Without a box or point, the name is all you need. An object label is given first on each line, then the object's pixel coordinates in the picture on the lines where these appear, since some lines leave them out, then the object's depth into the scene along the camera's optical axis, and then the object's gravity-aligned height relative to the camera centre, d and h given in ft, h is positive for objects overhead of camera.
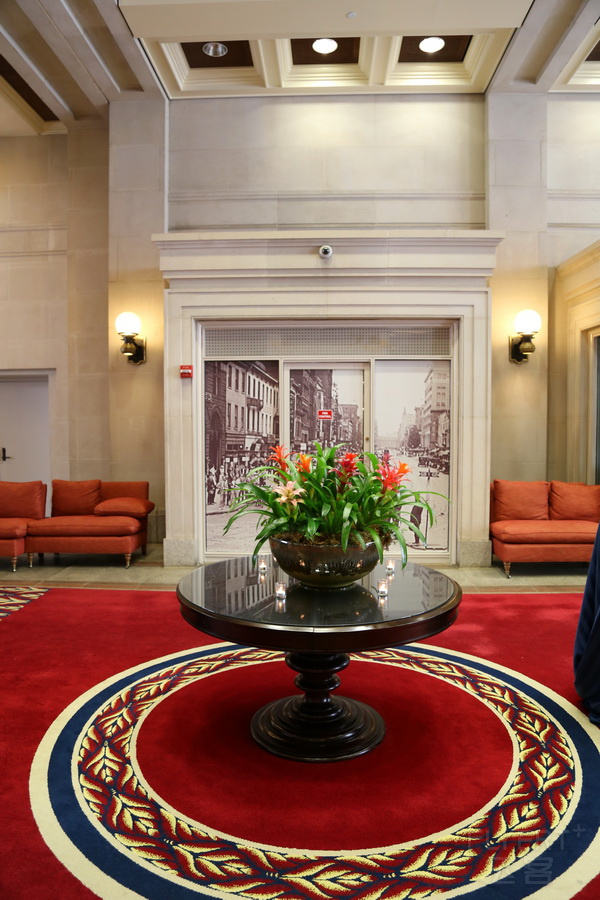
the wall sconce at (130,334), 23.79 +3.72
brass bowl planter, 9.94 -1.86
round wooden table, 8.96 -2.56
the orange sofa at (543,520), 20.65 -2.67
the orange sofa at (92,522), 21.97 -2.74
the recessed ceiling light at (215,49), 22.28 +13.03
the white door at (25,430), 28.50 +0.37
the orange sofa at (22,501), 23.04 -2.13
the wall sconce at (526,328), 22.91 +3.76
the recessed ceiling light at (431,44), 22.16 +13.05
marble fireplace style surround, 21.43 +4.47
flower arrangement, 9.95 -0.95
